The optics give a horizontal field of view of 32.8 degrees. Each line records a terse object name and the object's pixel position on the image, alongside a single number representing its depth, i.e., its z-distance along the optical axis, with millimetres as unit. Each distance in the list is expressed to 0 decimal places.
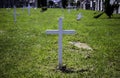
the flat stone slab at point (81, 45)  6712
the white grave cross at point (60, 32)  4628
